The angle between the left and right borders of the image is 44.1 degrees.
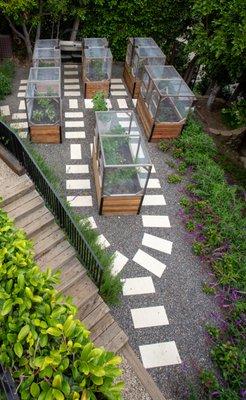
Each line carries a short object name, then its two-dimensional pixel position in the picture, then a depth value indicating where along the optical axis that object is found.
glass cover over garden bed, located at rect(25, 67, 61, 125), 9.91
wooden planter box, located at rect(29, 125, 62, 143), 9.84
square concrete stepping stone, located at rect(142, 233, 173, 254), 7.81
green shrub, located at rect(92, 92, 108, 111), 10.91
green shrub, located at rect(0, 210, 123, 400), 2.64
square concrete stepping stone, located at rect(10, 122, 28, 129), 10.73
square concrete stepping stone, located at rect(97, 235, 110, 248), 7.64
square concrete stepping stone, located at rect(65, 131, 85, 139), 10.67
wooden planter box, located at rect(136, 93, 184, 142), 10.57
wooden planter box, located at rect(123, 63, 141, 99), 12.75
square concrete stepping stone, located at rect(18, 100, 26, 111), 11.67
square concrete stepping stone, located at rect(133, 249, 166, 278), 7.34
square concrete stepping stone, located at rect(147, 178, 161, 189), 9.38
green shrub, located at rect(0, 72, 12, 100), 11.88
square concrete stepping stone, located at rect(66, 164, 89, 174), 9.42
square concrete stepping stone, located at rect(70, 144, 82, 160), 9.93
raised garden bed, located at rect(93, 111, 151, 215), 7.86
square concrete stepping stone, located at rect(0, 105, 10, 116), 11.35
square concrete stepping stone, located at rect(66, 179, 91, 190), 8.98
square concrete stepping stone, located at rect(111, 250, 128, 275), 7.21
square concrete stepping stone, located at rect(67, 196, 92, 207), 8.52
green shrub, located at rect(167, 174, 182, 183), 9.52
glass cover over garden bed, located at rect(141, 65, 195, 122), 10.36
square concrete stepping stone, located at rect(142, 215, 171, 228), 8.32
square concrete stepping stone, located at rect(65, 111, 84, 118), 11.63
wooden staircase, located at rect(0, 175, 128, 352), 5.77
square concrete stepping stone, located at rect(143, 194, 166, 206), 8.88
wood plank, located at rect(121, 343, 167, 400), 5.21
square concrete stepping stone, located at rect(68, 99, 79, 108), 12.12
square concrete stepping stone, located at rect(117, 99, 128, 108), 12.63
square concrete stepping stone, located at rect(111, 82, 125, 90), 13.74
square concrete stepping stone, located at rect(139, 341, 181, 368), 5.88
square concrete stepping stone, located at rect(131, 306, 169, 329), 6.40
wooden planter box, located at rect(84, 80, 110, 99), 12.21
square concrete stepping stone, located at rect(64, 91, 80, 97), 12.70
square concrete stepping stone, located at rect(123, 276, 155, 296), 6.88
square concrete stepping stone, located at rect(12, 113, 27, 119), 11.24
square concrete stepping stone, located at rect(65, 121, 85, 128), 11.14
